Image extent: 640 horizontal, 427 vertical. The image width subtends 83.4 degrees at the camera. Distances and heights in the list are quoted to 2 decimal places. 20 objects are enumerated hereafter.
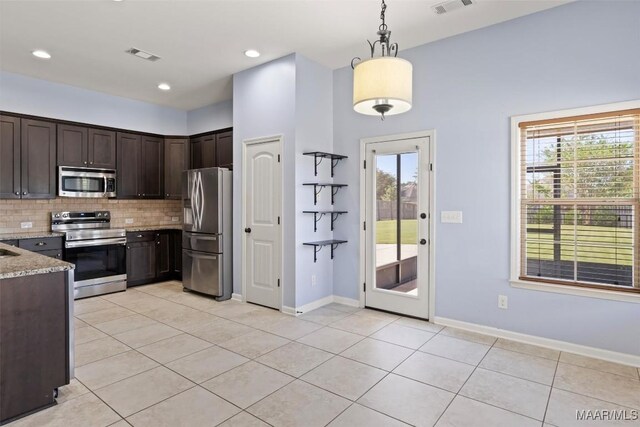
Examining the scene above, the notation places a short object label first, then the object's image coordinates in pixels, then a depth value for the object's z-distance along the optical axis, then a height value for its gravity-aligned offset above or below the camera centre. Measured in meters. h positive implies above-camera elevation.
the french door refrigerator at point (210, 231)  4.83 -0.29
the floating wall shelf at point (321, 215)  4.39 -0.06
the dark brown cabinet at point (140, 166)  5.61 +0.71
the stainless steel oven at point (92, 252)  4.86 -0.58
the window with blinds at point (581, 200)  2.93 +0.09
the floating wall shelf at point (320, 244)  4.33 -0.41
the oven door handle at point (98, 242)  4.79 -0.45
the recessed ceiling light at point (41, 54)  4.04 +1.79
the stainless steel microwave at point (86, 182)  4.95 +0.40
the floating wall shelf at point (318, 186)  4.38 +0.30
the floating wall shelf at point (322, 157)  4.29 +0.67
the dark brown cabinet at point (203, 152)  5.76 +0.96
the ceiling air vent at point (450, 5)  3.06 +1.78
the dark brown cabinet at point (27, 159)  4.52 +0.67
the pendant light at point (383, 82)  2.02 +0.73
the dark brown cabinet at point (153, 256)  5.50 -0.74
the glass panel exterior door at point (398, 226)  3.97 -0.19
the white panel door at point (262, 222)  4.40 -0.15
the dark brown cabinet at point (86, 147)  5.00 +0.92
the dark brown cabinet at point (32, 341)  2.17 -0.83
